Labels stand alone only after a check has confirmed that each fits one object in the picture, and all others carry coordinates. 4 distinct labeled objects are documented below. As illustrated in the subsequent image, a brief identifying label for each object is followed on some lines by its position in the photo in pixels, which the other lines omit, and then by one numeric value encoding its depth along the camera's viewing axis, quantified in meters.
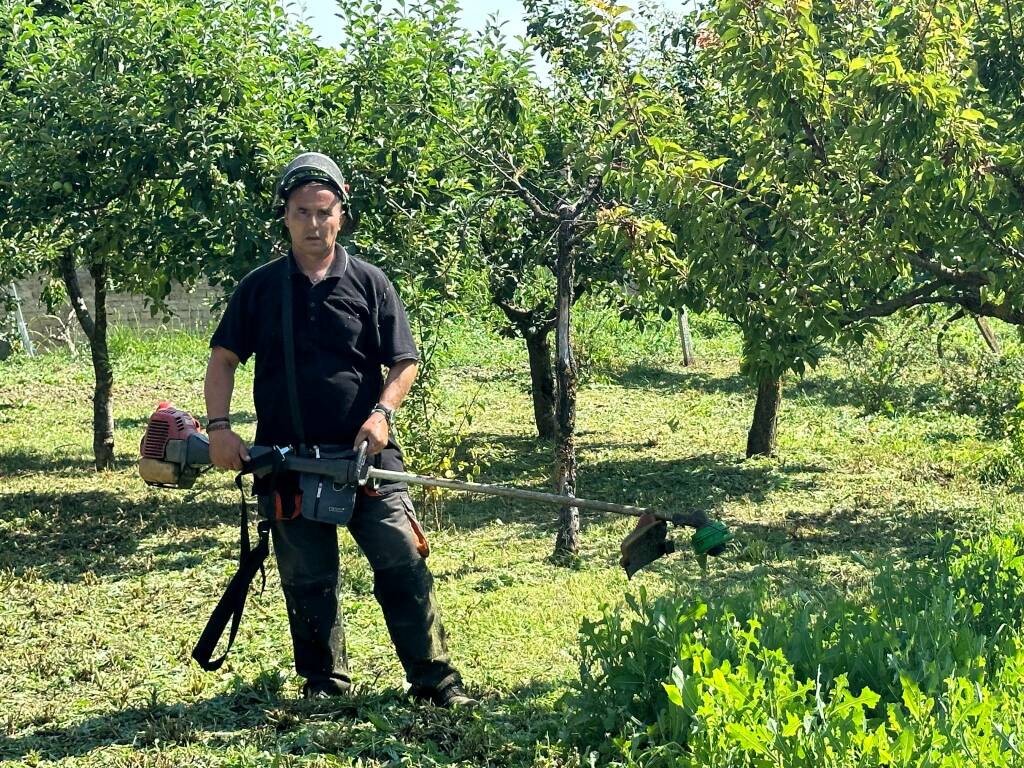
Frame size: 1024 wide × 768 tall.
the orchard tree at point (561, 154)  7.07
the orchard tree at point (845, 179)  5.68
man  4.62
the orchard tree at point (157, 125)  7.56
